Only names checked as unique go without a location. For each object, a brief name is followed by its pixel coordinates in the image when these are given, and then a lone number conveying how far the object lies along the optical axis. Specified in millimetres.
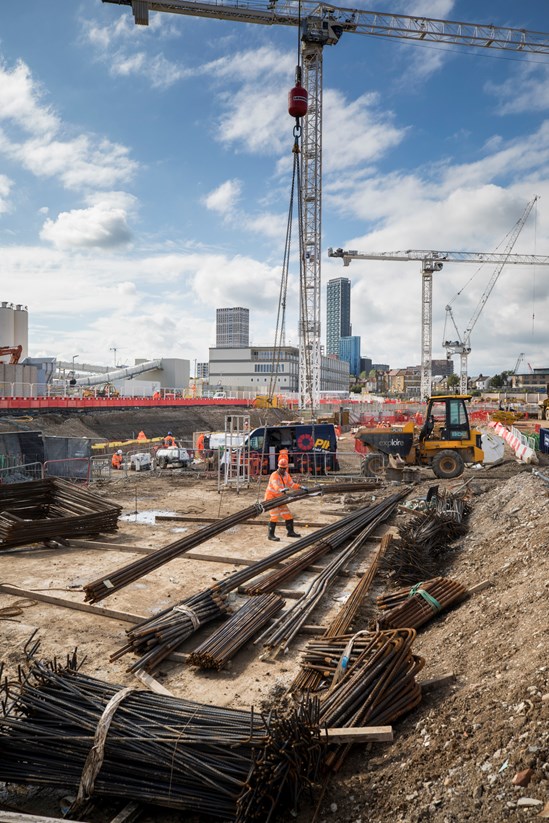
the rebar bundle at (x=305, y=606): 6312
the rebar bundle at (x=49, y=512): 10750
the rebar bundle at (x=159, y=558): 7156
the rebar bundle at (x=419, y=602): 6070
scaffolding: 18031
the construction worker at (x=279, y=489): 11219
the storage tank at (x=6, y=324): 57469
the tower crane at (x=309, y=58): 35406
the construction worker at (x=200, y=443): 24469
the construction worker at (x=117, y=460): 23388
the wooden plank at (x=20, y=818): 3197
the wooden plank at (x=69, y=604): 6977
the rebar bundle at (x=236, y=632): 5738
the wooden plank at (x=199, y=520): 12664
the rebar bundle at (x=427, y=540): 8164
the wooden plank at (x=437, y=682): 4551
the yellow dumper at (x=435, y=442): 16984
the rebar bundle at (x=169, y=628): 5883
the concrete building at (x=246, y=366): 94812
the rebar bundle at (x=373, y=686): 4156
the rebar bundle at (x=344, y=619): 5211
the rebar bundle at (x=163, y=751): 3494
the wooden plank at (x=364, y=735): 3863
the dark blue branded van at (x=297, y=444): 20109
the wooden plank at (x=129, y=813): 3600
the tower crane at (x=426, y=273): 78438
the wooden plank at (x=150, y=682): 5184
